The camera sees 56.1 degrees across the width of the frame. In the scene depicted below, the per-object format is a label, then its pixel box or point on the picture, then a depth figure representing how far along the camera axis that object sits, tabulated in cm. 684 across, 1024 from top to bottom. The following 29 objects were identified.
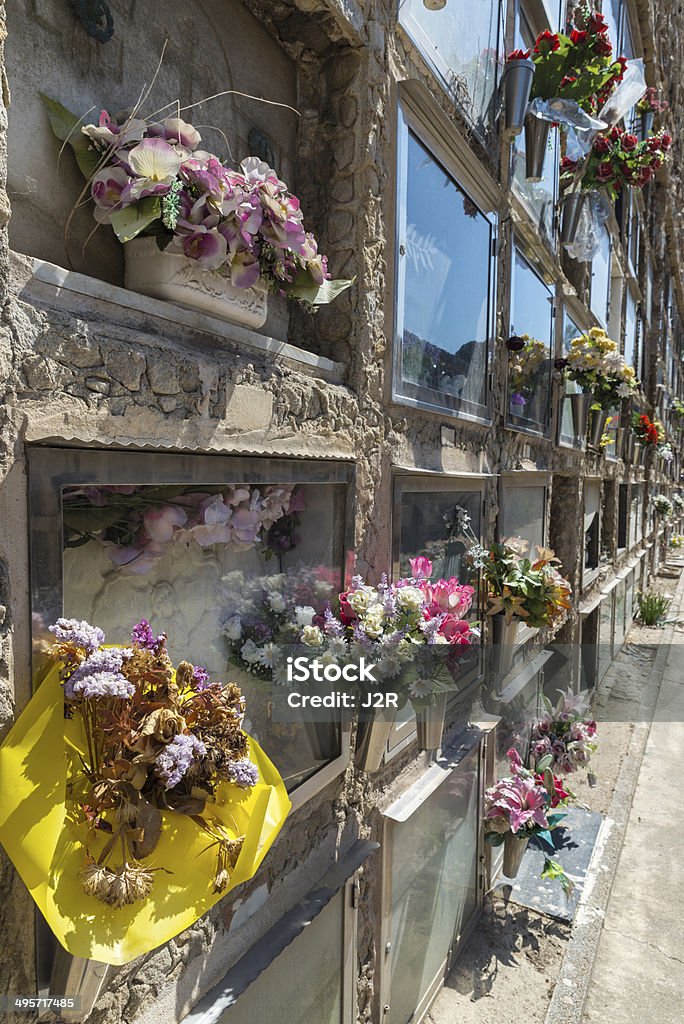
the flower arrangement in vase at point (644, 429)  810
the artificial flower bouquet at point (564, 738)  449
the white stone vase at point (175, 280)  137
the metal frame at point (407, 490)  249
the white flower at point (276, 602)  195
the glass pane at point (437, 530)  264
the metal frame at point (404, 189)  235
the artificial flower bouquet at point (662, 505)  1290
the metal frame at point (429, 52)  236
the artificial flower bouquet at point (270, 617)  182
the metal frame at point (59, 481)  113
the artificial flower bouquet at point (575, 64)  338
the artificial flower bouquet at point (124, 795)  102
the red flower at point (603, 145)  452
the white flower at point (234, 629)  179
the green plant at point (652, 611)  1037
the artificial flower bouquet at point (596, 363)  474
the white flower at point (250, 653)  182
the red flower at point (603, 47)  337
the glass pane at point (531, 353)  392
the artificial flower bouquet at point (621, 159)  453
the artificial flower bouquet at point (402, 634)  191
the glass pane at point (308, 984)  187
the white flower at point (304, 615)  192
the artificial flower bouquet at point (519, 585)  334
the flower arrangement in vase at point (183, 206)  126
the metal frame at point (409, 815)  260
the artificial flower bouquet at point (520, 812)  362
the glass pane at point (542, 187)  375
